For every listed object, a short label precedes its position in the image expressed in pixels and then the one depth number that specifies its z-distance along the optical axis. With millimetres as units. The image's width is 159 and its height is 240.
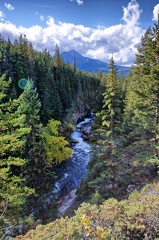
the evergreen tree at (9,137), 8526
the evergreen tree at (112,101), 17281
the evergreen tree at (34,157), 17125
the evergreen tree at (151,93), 15933
